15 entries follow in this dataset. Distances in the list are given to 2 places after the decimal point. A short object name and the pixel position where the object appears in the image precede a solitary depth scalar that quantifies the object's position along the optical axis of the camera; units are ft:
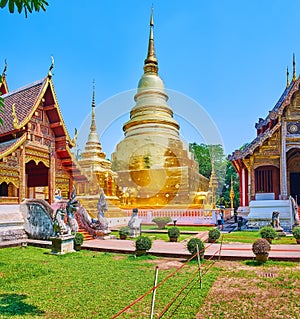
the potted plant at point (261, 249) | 29.53
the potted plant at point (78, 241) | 37.04
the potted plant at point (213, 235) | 41.14
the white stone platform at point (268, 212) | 57.88
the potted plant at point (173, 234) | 44.17
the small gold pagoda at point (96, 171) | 95.96
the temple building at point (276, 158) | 62.28
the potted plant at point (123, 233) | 47.96
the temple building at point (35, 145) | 39.42
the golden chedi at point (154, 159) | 91.66
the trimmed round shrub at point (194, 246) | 30.42
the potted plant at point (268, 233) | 40.94
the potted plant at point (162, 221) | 63.98
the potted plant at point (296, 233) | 41.06
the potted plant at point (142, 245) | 33.14
